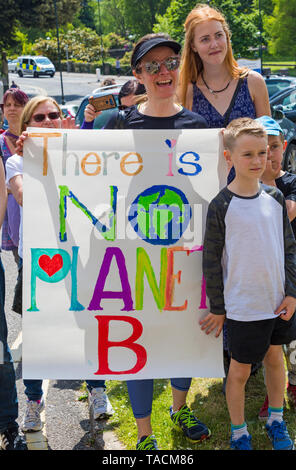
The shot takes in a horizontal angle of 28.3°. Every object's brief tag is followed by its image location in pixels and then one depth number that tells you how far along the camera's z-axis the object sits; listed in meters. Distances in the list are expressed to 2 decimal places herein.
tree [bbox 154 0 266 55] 31.45
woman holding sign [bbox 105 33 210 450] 2.59
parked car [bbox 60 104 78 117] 16.22
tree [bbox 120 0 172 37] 67.44
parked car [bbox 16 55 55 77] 50.94
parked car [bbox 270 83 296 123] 10.18
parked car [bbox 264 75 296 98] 12.29
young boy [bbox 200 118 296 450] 2.44
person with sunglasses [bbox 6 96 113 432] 2.91
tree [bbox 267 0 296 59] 43.09
